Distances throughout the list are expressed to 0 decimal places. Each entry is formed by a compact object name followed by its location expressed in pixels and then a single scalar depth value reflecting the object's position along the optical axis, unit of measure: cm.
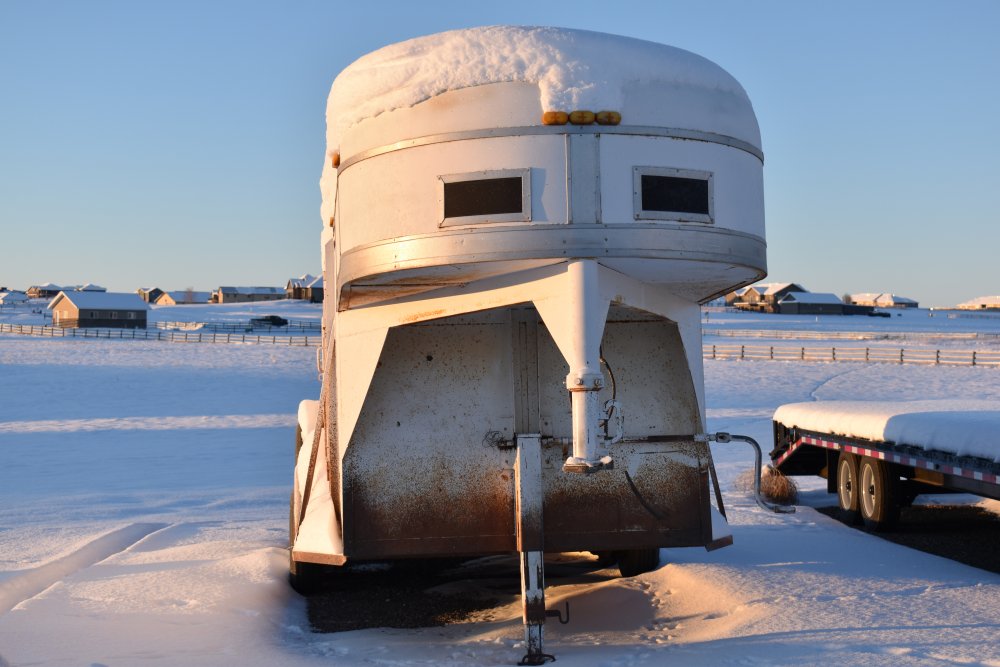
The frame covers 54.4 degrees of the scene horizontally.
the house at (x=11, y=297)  12906
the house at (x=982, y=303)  17614
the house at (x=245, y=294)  14125
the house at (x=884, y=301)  16600
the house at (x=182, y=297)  14700
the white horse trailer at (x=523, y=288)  570
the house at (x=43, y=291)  16141
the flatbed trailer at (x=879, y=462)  833
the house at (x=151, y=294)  16075
